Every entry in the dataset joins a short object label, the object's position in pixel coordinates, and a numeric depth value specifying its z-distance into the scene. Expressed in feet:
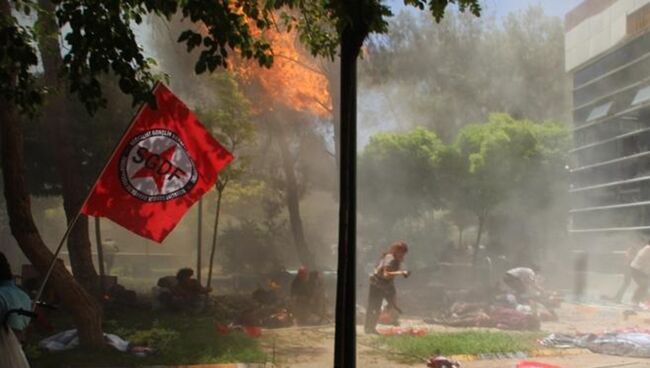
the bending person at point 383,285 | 26.16
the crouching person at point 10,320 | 11.42
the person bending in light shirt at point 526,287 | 30.91
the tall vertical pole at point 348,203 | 8.82
